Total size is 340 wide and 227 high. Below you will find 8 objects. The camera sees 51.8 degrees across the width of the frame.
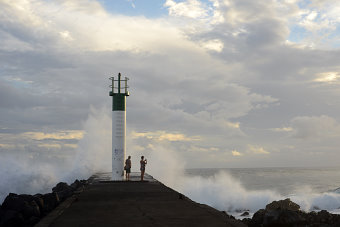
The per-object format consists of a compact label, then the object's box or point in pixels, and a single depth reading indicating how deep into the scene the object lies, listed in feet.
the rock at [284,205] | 67.15
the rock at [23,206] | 39.55
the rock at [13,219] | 36.04
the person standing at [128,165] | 58.44
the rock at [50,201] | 43.80
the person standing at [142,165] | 57.66
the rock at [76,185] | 57.72
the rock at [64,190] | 51.08
